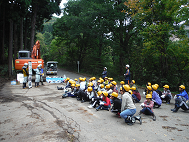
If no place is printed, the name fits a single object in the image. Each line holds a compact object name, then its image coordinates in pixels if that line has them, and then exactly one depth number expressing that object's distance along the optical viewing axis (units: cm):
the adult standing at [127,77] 1118
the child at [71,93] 1000
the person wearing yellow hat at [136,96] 898
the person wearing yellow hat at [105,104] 727
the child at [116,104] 641
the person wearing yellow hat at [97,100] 770
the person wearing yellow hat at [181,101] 730
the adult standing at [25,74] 1270
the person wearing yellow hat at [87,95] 879
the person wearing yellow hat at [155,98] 771
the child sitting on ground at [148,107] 652
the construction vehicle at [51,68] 2499
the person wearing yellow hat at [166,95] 874
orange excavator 1531
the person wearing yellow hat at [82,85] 951
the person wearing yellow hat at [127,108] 567
